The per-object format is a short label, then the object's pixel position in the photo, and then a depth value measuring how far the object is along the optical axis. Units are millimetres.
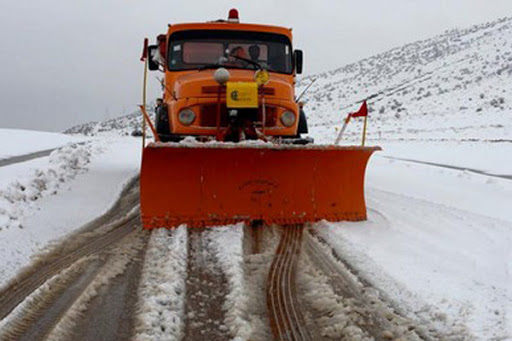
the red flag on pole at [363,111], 5531
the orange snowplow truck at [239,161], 4750
